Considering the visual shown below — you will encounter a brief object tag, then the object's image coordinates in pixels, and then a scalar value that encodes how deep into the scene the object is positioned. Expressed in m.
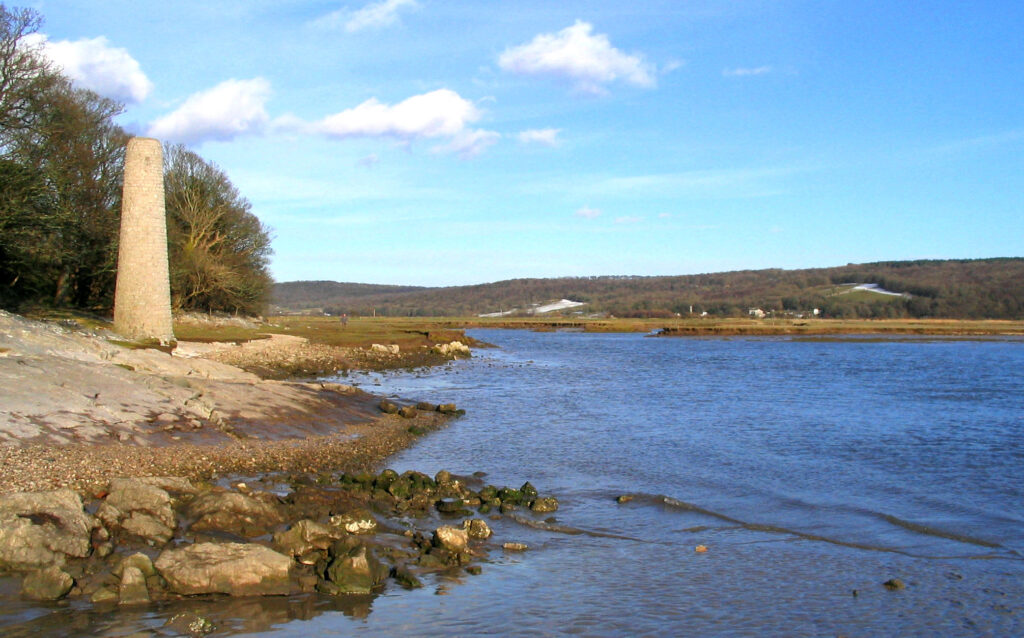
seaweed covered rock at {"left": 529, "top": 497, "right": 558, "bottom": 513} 11.90
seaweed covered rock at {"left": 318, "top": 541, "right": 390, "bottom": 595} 7.91
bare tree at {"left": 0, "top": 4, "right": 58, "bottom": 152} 26.59
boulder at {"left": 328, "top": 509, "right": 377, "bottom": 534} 9.58
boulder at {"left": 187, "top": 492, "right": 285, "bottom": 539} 9.16
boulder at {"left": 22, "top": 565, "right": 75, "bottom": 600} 7.07
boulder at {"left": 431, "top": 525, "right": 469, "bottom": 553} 9.23
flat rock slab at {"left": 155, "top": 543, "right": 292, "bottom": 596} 7.58
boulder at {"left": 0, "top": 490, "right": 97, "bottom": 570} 7.56
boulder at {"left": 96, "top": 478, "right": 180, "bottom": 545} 8.58
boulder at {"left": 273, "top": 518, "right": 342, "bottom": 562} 8.62
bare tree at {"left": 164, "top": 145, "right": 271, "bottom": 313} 45.81
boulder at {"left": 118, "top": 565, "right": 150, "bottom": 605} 7.22
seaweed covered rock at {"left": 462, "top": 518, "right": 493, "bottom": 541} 10.19
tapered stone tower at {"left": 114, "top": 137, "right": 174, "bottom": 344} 26.56
